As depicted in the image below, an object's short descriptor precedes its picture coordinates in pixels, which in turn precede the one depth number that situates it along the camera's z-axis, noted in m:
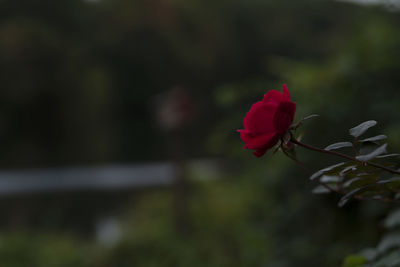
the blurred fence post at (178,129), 5.95
